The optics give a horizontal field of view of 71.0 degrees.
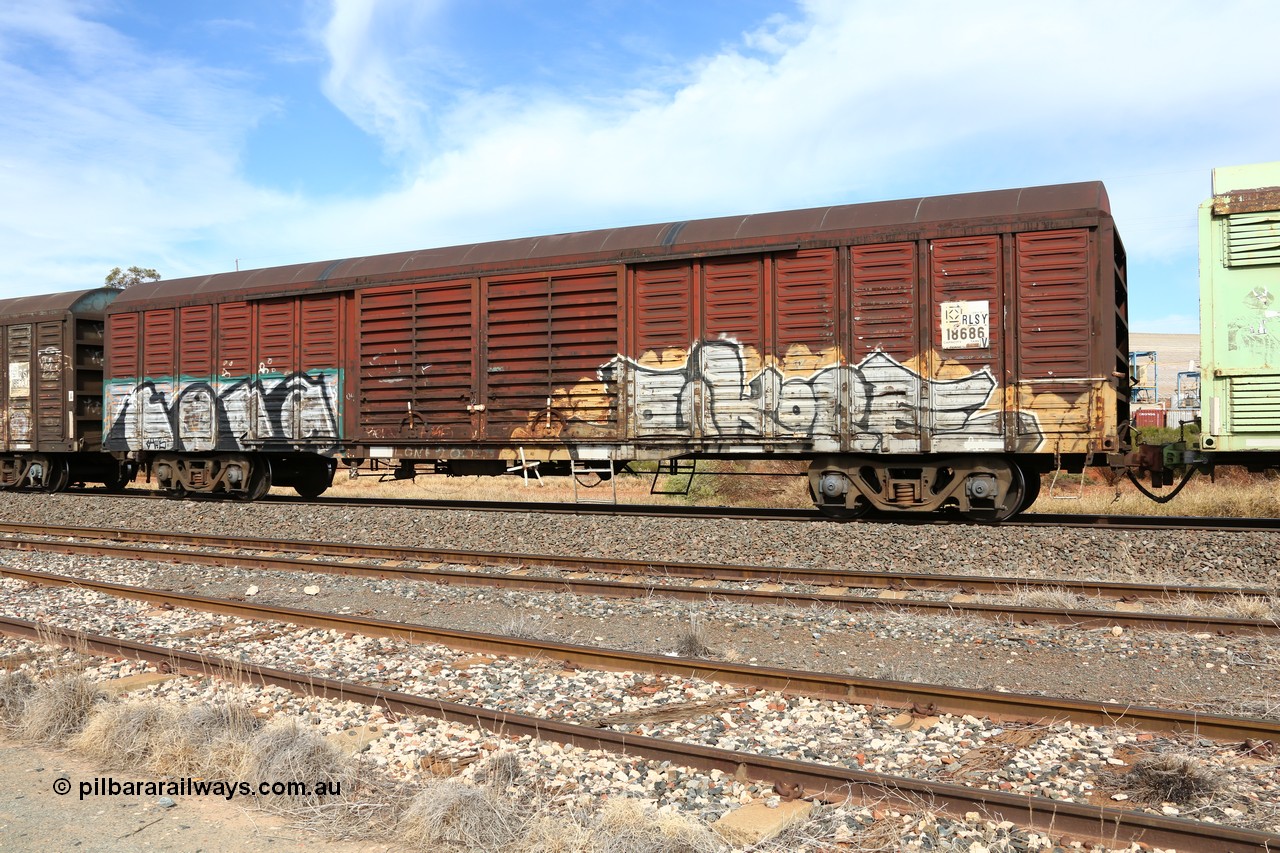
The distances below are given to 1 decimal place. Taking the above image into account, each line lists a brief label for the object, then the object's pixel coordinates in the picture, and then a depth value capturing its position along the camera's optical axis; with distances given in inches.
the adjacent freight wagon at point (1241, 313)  360.8
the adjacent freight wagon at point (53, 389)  691.4
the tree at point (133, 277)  2090.3
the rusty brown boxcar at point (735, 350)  403.5
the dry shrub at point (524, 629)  274.1
